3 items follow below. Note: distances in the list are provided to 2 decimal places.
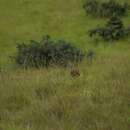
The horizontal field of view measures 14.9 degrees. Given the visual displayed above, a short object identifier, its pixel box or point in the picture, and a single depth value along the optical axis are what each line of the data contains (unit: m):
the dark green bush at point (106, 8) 26.44
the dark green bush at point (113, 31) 23.12
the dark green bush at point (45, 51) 15.40
